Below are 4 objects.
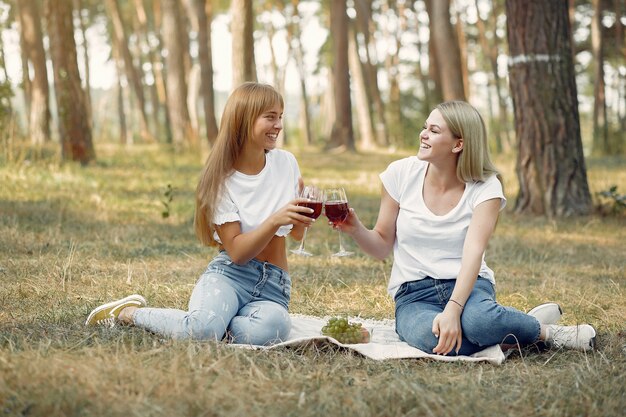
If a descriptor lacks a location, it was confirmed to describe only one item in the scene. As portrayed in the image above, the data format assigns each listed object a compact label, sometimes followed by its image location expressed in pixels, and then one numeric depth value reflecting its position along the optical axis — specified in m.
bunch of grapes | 3.84
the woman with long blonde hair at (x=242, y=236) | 3.84
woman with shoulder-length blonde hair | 3.76
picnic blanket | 3.63
